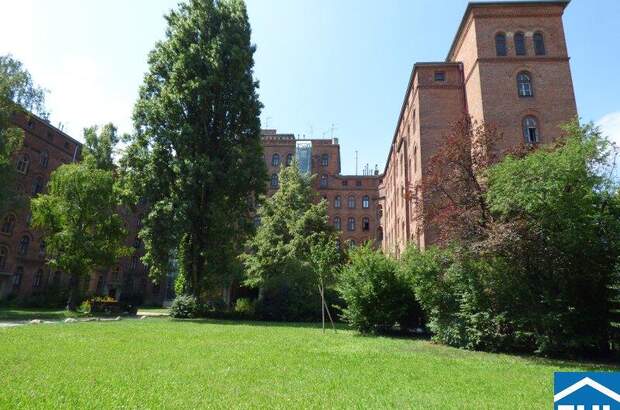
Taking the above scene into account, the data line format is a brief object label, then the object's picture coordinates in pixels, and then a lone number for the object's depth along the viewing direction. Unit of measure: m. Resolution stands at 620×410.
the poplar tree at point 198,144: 22.61
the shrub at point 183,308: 22.94
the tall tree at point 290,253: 24.41
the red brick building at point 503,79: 24.16
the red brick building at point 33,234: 35.00
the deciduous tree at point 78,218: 26.03
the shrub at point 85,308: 25.25
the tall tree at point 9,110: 26.02
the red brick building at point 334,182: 55.38
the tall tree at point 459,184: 13.24
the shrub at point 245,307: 25.30
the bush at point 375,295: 16.94
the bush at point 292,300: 24.33
